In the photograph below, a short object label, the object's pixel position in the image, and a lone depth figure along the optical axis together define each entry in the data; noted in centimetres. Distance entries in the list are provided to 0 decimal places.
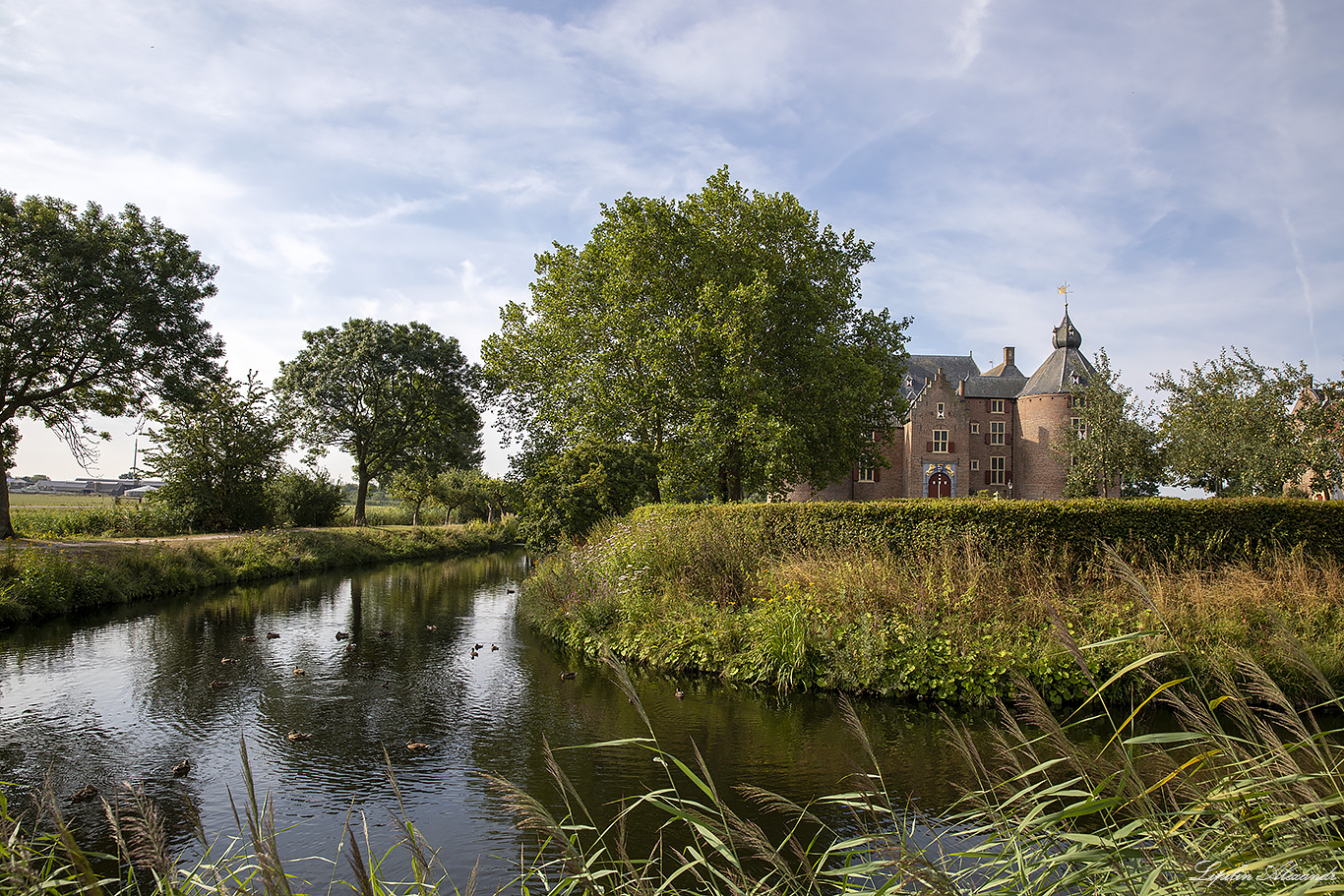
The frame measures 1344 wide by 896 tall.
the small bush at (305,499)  3396
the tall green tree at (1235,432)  2317
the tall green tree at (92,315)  2159
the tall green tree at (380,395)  3675
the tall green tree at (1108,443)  2983
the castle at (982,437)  4659
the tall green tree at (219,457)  2750
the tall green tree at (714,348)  2078
